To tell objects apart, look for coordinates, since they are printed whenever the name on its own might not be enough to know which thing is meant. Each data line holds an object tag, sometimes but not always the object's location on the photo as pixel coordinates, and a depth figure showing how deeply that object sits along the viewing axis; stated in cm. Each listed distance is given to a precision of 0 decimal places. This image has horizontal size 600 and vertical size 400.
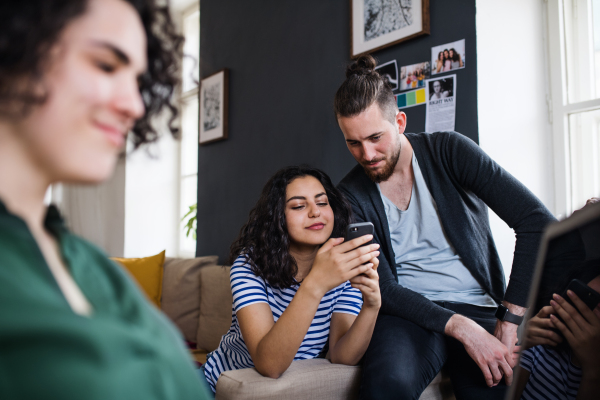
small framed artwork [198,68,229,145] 335
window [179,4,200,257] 434
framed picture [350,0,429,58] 202
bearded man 138
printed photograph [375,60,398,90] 212
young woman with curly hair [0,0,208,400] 32
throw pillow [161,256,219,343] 296
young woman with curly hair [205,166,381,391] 125
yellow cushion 309
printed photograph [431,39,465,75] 189
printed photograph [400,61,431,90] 201
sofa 120
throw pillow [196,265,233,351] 267
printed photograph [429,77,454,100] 192
